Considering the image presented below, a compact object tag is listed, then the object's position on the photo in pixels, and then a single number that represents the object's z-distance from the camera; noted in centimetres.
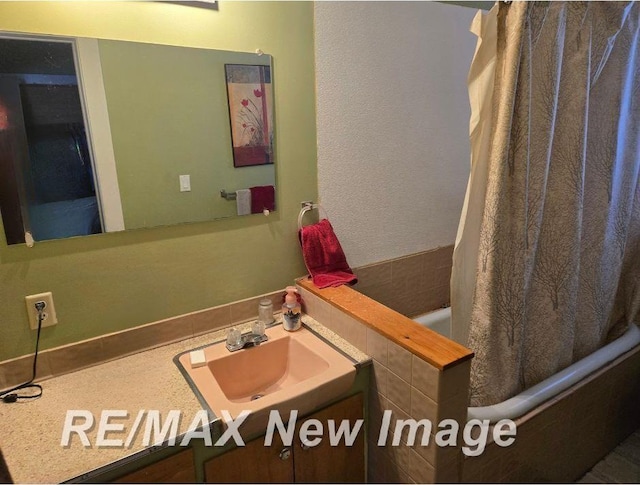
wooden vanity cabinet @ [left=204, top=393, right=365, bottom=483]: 109
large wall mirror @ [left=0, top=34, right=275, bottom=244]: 108
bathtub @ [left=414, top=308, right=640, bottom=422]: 137
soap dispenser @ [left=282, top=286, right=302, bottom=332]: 147
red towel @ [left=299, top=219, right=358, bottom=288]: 157
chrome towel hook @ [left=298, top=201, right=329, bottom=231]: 159
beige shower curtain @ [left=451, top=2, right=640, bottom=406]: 127
